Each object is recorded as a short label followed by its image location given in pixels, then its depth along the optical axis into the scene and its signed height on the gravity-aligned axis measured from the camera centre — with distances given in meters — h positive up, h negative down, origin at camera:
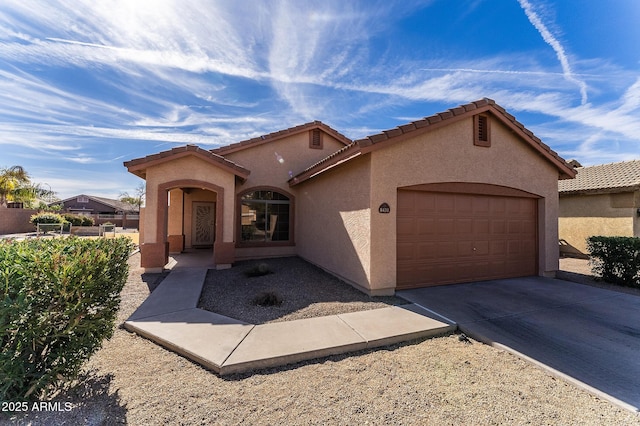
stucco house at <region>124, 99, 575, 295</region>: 7.12 +0.53
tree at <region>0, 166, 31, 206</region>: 30.64 +3.70
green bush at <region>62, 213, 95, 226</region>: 28.77 -0.69
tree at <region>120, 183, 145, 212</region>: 64.76 +4.52
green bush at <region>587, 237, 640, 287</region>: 8.22 -1.25
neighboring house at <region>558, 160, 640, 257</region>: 12.24 +0.76
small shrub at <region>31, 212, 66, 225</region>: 24.92 -0.45
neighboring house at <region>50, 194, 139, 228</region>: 52.21 +1.71
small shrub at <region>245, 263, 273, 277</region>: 9.25 -1.93
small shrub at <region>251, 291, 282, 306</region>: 6.34 -2.01
